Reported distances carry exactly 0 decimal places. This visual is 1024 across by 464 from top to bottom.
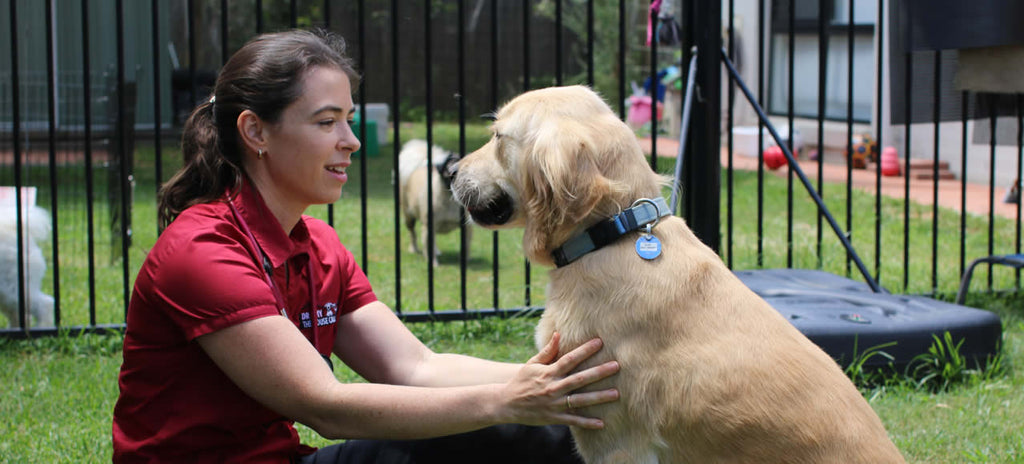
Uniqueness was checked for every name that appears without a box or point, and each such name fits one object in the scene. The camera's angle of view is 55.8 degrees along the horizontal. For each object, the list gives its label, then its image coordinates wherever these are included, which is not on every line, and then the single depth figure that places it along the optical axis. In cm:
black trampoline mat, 413
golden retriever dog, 222
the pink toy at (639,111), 1437
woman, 217
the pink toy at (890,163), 1135
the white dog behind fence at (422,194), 795
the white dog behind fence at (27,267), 505
